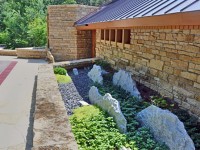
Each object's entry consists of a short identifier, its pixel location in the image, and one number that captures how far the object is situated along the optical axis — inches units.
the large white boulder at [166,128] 141.4
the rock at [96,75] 307.3
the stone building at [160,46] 167.3
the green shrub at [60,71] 354.4
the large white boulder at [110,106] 171.2
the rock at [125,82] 241.4
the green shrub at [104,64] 364.5
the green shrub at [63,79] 317.5
